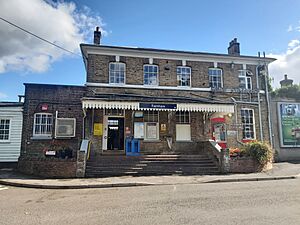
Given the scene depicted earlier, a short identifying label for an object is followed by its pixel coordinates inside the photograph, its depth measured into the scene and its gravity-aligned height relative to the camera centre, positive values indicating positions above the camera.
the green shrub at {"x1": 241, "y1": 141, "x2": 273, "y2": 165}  13.51 -0.88
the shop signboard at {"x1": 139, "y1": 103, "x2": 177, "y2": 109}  14.78 +1.76
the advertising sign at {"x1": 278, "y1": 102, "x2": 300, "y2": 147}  19.08 +0.89
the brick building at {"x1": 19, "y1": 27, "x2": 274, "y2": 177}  15.80 +2.08
